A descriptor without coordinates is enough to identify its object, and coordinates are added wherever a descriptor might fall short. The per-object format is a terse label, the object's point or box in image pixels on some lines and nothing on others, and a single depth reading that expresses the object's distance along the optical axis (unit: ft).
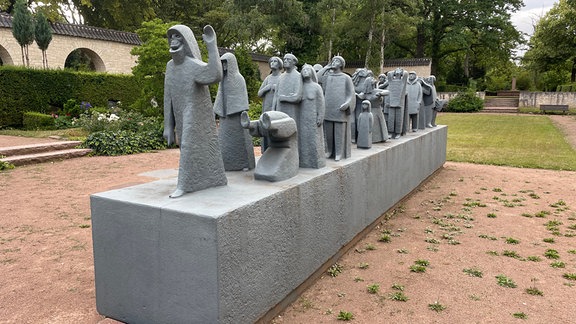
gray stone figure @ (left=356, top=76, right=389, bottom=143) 21.67
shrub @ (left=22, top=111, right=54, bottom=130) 47.44
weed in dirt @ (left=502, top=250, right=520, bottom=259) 15.03
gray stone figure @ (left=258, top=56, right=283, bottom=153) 15.58
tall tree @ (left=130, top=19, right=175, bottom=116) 40.65
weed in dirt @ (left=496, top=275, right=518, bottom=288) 12.70
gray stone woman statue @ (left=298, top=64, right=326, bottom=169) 14.26
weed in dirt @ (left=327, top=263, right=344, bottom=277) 13.64
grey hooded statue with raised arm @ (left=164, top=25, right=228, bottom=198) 10.18
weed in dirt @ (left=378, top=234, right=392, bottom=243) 16.73
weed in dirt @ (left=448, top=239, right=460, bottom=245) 16.25
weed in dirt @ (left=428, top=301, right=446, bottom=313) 11.25
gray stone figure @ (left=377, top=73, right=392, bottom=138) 25.03
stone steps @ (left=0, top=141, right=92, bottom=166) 31.19
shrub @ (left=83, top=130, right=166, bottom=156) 35.99
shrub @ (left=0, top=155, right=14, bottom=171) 29.01
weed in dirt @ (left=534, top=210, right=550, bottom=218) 19.90
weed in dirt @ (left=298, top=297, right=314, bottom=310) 11.51
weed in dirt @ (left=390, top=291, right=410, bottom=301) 11.77
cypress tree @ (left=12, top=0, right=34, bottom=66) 49.80
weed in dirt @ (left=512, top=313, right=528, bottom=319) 10.88
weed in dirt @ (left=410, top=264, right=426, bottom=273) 13.68
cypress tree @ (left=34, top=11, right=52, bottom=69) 51.78
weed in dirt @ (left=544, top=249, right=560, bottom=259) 14.95
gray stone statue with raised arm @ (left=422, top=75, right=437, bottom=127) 31.24
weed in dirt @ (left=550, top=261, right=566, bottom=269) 14.11
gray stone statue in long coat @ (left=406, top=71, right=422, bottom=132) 27.96
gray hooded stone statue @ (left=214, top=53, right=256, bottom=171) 13.53
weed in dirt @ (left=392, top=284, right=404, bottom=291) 12.43
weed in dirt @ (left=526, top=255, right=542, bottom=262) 14.63
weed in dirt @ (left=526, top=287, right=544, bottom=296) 12.17
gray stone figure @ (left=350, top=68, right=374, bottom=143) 21.50
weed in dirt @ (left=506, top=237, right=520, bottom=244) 16.46
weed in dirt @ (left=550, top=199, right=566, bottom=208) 21.64
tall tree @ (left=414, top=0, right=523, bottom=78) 100.17
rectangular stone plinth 8.71
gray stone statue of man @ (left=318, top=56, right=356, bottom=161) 16.46
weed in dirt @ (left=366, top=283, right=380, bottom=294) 12.19
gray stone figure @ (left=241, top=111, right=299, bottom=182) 11.84
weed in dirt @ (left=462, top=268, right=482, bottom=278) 13.43
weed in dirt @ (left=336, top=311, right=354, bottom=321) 10.67
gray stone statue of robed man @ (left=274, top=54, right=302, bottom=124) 14.28
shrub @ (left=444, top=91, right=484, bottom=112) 90.43
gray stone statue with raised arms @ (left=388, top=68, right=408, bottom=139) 24.25
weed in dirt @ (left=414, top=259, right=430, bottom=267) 14.18
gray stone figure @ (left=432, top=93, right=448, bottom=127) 32.65
